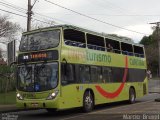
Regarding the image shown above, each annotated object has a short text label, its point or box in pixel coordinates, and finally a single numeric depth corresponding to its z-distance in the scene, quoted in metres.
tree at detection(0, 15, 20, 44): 49.07
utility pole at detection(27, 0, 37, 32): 23.17
